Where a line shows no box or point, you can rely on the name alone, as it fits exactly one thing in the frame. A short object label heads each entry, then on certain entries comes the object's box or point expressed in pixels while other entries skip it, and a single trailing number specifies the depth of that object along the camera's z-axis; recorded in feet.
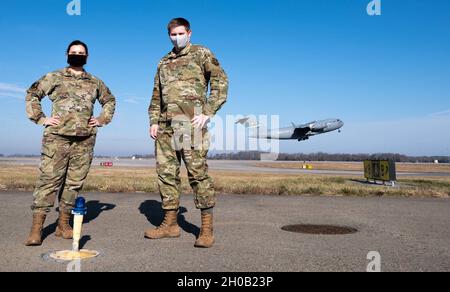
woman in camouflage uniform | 13.93
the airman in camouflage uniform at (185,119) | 13.70
